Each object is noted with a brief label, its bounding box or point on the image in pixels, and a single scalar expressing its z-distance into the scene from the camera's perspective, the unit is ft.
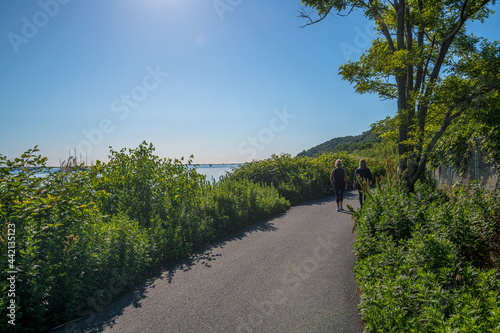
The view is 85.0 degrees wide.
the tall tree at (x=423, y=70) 24.75
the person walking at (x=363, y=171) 33.32
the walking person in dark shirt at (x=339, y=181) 35.01
